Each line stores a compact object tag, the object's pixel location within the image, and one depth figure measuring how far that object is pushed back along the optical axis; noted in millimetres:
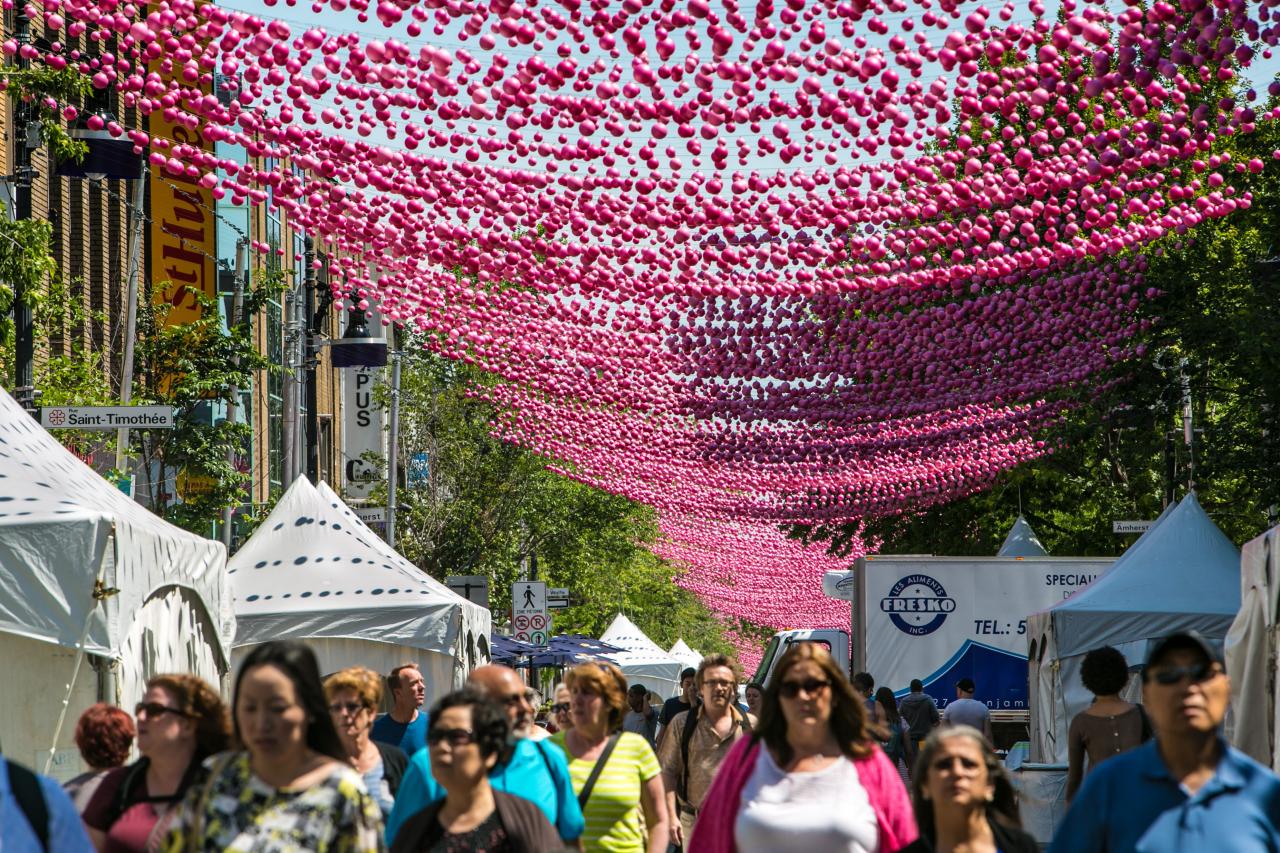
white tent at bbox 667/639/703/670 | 117724
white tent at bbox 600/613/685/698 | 101925
